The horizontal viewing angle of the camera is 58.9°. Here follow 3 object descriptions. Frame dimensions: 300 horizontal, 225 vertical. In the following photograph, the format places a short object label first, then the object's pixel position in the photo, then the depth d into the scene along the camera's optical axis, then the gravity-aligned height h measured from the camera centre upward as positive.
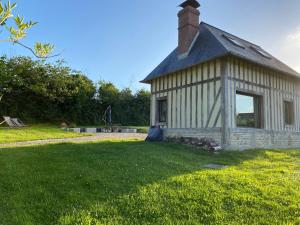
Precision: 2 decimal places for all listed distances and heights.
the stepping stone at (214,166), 5.43 -0.82
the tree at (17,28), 2.01 +0.80
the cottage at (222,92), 8.34 +1.27
